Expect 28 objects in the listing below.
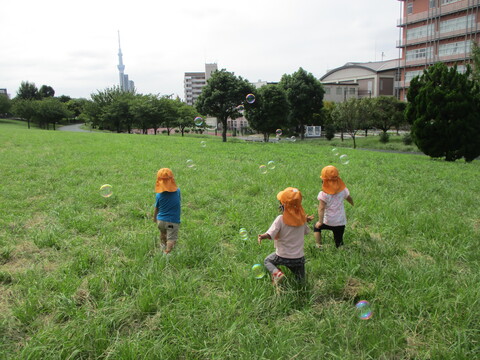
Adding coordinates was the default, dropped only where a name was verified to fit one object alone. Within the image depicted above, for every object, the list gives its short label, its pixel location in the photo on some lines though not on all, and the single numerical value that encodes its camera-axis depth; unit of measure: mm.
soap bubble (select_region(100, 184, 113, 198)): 6566
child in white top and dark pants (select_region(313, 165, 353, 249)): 4785
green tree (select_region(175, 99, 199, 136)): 44606
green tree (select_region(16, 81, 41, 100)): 71688
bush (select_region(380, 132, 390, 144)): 36750
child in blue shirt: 4691
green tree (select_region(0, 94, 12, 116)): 57188
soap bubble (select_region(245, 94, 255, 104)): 17639
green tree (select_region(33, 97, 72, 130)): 50125
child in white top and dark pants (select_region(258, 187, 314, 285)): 3572
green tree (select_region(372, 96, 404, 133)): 40625
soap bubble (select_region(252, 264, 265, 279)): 3695
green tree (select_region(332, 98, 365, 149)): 35000
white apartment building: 143125
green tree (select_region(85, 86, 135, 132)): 43531
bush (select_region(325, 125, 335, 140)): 42625
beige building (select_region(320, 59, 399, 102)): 62875
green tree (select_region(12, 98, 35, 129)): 50344
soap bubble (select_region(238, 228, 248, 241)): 4544
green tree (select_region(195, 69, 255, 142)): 24219
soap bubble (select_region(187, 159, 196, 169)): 11188
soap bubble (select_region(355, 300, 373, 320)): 3131
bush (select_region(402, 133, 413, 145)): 33869
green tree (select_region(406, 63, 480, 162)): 15906
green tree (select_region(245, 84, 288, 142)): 33156
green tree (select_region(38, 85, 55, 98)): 83375
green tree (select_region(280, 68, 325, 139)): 40531
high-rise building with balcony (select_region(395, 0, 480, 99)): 44875
